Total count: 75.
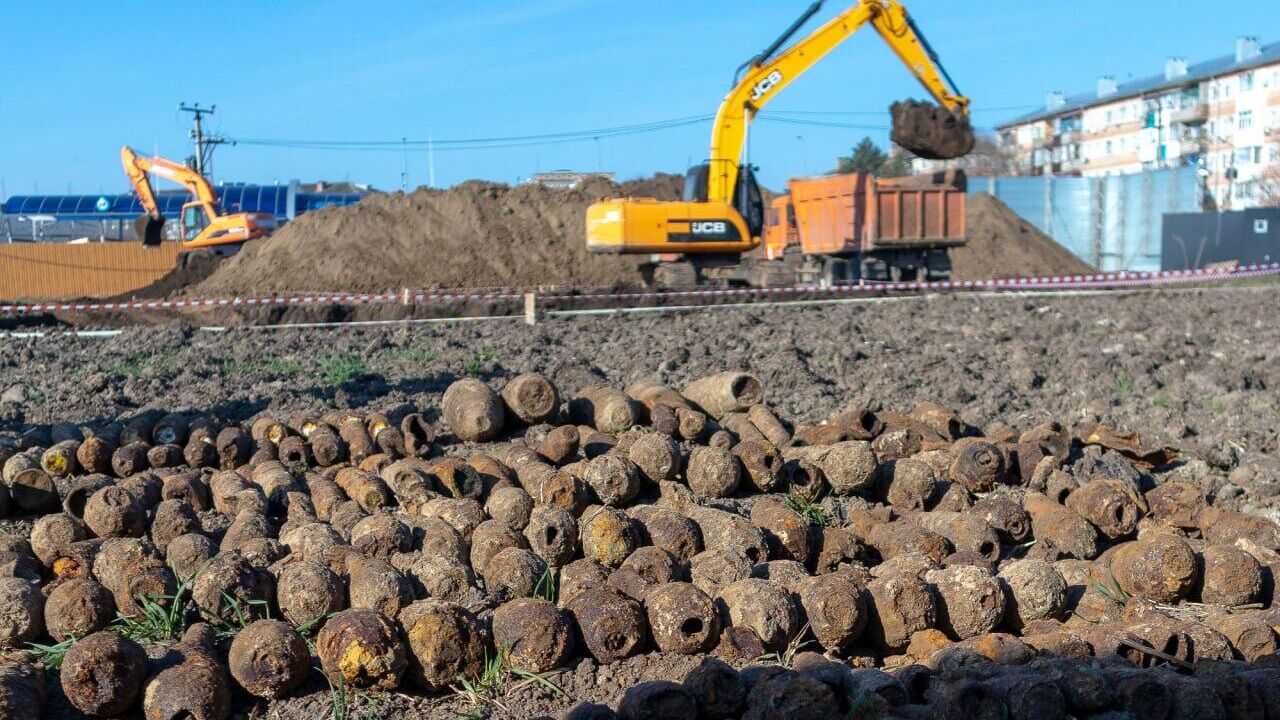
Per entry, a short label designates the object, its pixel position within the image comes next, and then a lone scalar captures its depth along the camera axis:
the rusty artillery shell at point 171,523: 5.26
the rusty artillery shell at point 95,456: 6.35
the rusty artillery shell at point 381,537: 4.82
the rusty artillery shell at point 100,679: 3.59
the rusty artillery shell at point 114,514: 5.26
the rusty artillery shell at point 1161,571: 4.40
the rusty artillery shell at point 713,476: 5.84
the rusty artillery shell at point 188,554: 4.70
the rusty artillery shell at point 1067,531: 5.20
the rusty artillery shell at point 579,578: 4.20
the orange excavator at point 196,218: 28.36
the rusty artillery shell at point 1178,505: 5.48
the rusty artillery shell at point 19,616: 4.15
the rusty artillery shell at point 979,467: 6.04
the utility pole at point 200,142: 47.00
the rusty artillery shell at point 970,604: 4.12
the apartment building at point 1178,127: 58.59
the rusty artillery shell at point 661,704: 3.31
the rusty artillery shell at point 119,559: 4.48
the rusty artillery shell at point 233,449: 6.64
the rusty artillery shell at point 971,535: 5.03
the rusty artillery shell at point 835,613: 4.01
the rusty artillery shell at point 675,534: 4.86
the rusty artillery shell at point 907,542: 4.88
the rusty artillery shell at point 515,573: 4.46
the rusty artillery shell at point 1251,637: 3.71
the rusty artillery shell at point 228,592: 4.23
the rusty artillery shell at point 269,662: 3.68
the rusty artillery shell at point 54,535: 4.99
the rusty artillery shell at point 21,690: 3.44
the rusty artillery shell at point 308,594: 4.19
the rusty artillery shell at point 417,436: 6.60
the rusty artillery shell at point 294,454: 6.53
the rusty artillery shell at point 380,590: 4.16
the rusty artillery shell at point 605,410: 6.84
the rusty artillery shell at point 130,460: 6.36
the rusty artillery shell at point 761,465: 5.88
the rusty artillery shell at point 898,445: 6.49
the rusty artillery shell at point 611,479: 5.64
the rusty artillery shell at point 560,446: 6.34
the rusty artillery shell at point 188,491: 5.77
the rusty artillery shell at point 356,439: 6.54
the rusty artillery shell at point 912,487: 5.88
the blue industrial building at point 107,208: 42.59
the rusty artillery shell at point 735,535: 4.79
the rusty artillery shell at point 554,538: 4.80
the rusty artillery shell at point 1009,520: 5.34
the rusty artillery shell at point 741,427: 6.75
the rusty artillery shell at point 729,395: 7.42
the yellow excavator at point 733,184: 19.38
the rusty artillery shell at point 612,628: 3.89
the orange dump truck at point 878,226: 21.36
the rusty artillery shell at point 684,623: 3.88
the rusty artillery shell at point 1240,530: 5.02
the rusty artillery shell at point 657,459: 5.88
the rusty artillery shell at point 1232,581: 4.44
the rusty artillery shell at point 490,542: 4.75
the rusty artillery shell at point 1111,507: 5.30
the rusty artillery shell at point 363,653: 3.67
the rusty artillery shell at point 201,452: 6.59
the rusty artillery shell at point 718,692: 3.38
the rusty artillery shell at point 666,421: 6.61
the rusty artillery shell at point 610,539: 4.80
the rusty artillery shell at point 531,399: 6.98
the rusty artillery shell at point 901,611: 4.09
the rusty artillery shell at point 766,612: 3.96
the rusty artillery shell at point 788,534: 4.90
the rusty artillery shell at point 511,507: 5.21
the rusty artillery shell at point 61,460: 6.28
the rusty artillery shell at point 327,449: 6.55
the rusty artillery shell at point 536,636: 3.81
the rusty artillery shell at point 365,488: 5.70
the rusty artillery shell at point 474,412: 6.87
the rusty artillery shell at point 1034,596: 4.26
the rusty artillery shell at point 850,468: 5.90
